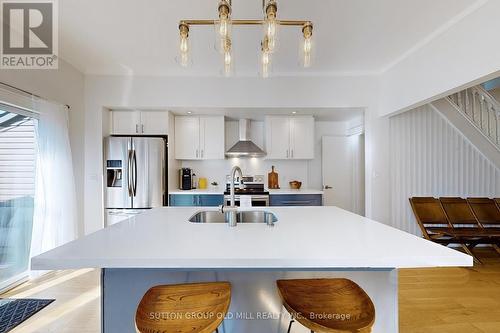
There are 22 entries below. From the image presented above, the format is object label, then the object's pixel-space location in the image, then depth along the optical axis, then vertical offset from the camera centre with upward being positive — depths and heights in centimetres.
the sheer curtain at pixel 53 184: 284 -14
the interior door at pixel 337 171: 471 -4
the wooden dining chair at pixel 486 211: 376 -66
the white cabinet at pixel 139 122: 387 +75
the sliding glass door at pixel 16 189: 265 -19
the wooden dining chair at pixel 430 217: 360 -72
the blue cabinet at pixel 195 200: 396 -46
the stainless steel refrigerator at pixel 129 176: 366 -8
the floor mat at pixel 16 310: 204 -121
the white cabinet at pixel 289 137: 429 +55
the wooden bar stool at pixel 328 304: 102 -61
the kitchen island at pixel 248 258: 102 -36
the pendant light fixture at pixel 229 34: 143 +82
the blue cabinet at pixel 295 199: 401 -48
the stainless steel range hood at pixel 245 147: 419 +38
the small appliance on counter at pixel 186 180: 434 -16
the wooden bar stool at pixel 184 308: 102 -59
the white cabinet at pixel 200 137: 425 +55
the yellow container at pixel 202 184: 454 -25
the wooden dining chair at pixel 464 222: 347 -81
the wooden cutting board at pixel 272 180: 454 -19
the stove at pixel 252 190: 392 -33
